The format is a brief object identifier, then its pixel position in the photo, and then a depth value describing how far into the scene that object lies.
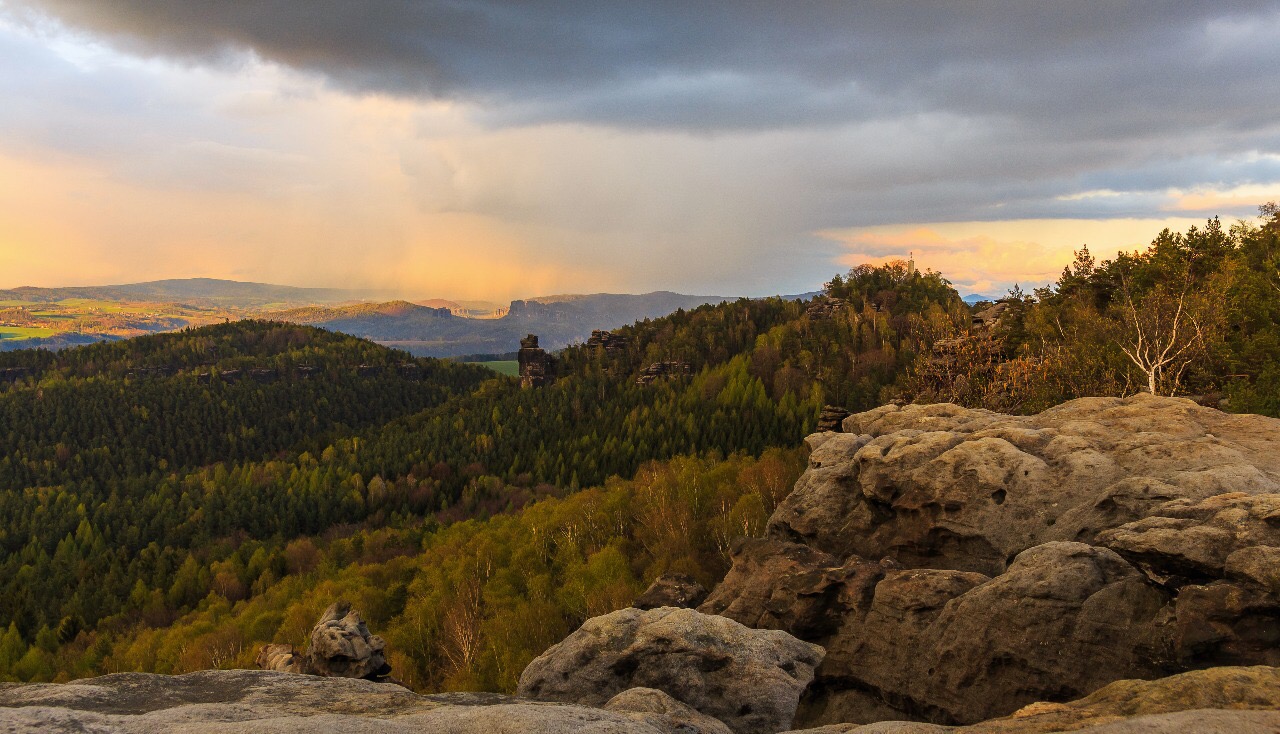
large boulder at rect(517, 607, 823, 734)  23.92
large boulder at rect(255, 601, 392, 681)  34.72
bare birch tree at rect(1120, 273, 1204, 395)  57.34
